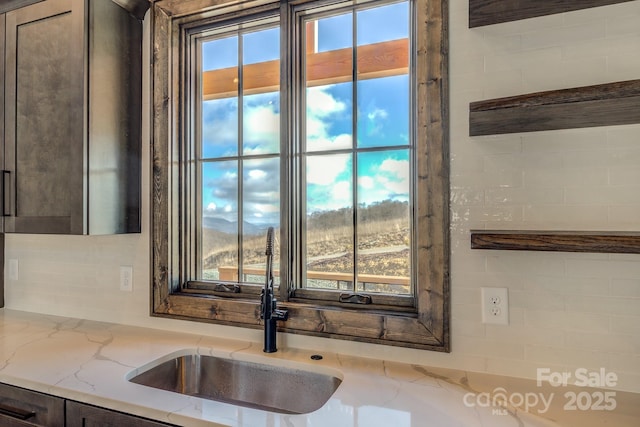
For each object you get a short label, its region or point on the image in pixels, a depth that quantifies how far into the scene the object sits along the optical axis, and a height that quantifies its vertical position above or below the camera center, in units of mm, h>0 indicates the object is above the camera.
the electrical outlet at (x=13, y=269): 2201 -286
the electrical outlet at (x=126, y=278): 1895 -289
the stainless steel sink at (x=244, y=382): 1388 -599
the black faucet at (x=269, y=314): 1508 -364
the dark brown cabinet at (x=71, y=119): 1632 +408
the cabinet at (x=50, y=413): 1110 -567
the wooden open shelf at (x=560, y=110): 1016 +283
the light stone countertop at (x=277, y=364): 1027 -511
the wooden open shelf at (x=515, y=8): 1173 +611
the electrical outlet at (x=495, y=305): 1306 -292
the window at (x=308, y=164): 1408 +210
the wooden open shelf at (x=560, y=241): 1012 -70
